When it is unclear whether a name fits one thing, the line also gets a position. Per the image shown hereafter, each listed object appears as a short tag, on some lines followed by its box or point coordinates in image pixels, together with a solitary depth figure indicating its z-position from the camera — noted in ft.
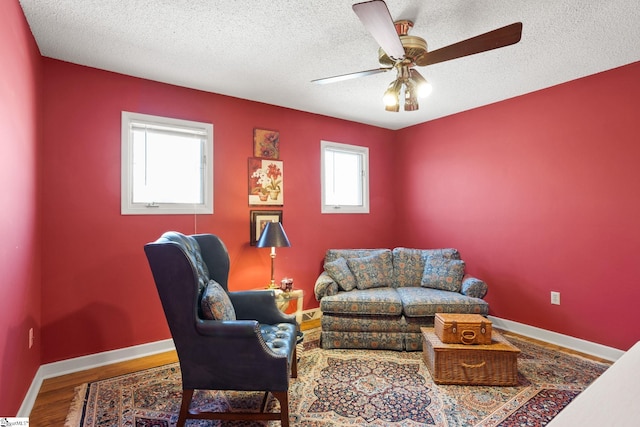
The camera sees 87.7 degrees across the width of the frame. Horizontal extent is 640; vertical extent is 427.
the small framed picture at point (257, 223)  11.83
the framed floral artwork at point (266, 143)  11.98
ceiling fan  5.12
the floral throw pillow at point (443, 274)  11.23
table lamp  10.75
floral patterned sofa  10.01
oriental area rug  6.73
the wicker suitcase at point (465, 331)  8.19
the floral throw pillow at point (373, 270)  11.80
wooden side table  10.59
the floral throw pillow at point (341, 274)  11.44
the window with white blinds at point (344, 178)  13.98
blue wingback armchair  5.97
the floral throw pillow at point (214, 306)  6.30
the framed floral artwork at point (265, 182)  11.91
